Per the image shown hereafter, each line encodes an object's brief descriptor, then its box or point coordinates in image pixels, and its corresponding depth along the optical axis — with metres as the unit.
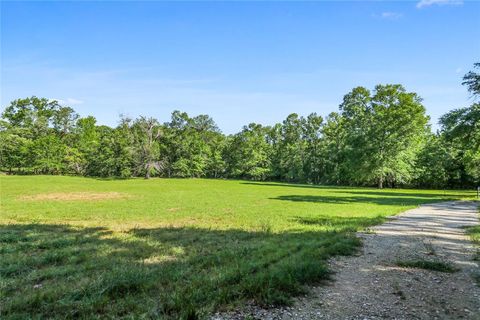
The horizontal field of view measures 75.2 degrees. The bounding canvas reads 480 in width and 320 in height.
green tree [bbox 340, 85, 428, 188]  42.09
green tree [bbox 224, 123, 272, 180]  73.00
